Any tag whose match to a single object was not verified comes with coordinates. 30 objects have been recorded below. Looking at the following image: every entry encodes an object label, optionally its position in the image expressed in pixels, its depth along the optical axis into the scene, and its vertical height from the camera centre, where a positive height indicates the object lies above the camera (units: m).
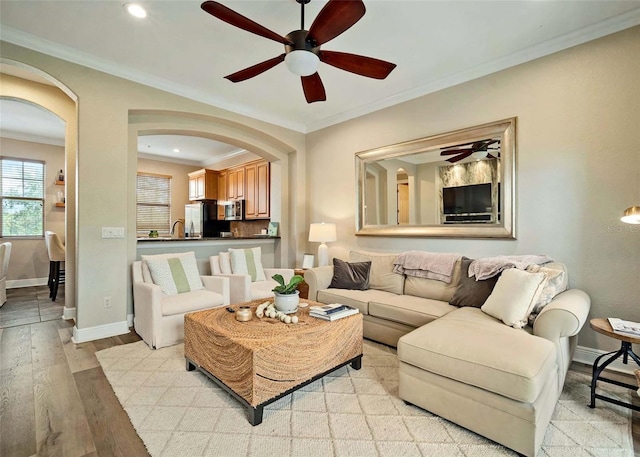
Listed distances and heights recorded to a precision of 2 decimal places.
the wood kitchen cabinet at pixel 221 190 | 7.03 +0.91
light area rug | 1.61 -1.17
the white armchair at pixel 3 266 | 4.39 -0.52
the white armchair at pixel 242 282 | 3.69 -0.68
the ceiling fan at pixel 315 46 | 1.84 +1.31
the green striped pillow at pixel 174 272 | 3.35 -0.49
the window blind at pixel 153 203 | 7.31 +0.63
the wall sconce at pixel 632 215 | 2.01 +0.07
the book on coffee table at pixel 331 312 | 2.31 -0.66
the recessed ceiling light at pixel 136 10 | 2.40 +1.76
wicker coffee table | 1.82 -0.83
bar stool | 4.91 -0.46
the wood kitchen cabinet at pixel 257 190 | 5.88 +0.76
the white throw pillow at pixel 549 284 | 2.25 -0.45
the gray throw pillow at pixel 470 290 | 2.71 -0.58
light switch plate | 3.26 -0.03
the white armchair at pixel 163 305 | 2.90 -0.77
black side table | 1.88 -0.87
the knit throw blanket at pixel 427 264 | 3.15 -0.40
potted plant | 2.42 -0.55
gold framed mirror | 3.13 +0.50
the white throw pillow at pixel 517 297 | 2.16 -0.52
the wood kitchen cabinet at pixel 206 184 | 7.08 +1.04
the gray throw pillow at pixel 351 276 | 3.58 -0.57
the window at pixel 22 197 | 5.80 +0.63
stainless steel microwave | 6.46 +0.39
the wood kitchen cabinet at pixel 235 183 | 6.49 +0.99
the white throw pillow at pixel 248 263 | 4.11 -0.47
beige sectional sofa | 1.56 -0.79
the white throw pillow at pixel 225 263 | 4.09 -0.46
